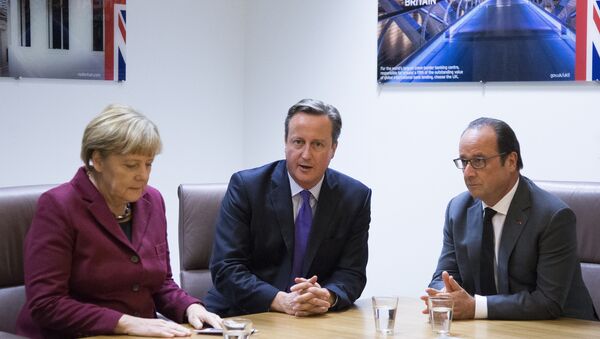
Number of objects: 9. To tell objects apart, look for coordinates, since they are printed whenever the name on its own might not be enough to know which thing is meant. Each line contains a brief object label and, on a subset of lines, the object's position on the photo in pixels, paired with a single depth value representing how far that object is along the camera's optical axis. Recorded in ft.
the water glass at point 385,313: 8.92
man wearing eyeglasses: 10.26
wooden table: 8.89
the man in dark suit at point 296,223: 11.30
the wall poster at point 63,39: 15.43
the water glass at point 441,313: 8.84
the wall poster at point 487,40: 14.44
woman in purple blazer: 9.04
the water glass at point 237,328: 8.01
